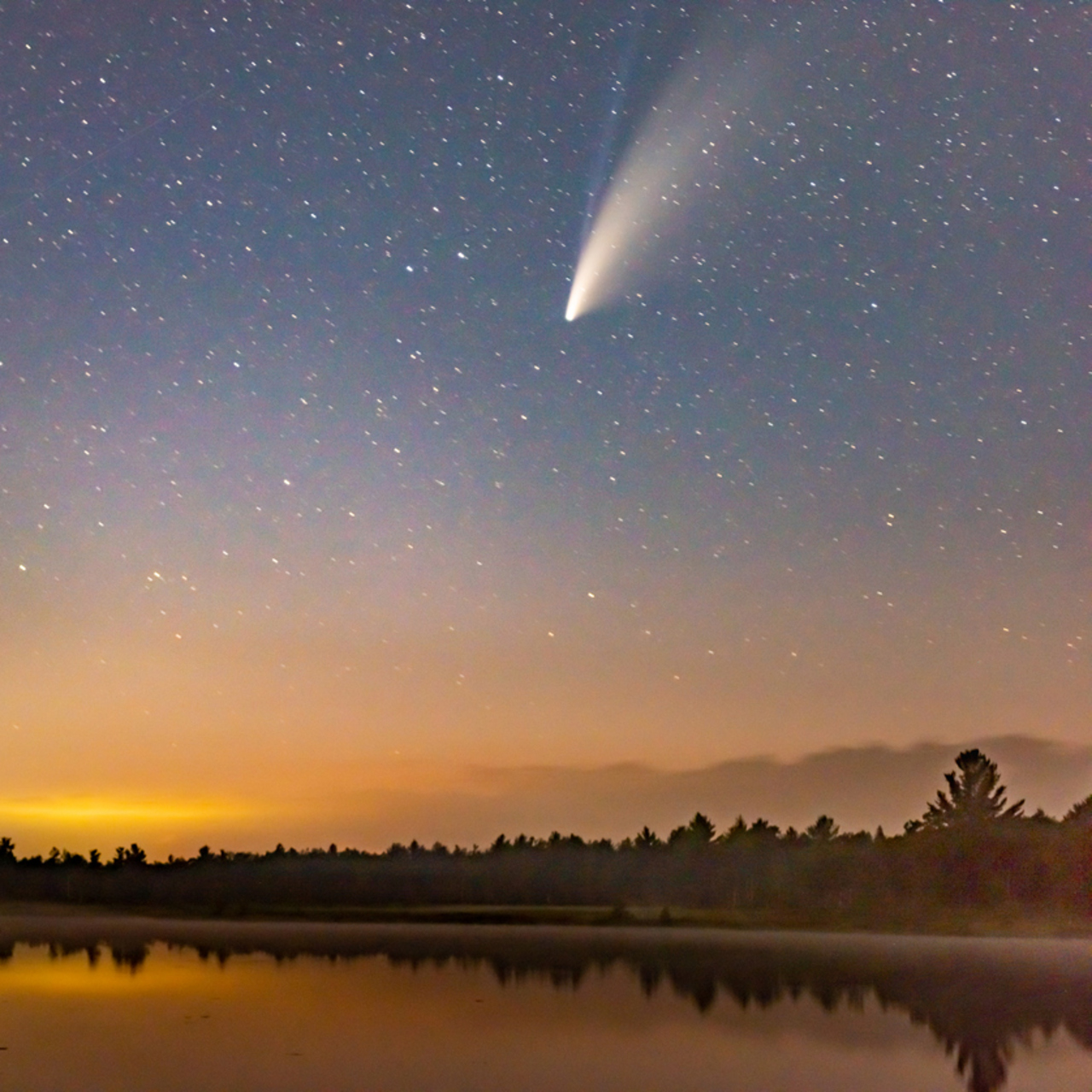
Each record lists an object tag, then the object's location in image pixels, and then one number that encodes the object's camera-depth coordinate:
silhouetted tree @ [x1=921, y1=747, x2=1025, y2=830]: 136.25
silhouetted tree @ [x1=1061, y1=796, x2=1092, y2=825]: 131.77
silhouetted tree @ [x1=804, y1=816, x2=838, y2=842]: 185.62
